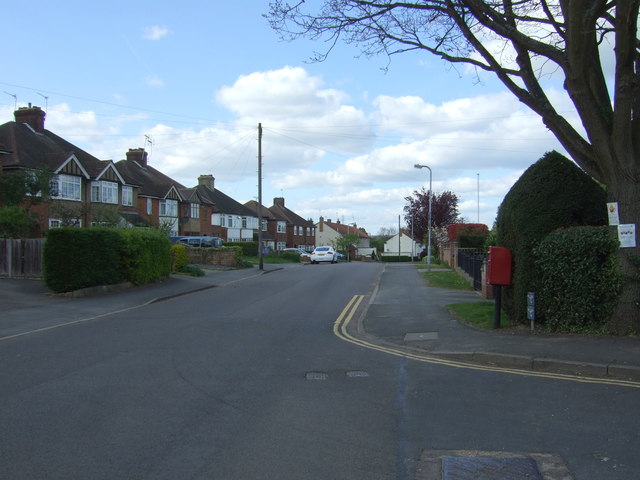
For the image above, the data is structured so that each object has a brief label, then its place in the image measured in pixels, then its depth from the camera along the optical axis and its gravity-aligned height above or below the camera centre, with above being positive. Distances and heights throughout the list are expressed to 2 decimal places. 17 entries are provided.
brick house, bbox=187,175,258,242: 60.25 +3.72
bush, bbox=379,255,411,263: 76.83 -1.74
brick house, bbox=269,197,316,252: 91.56 +3.34
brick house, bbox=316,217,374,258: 112.38 +2.69
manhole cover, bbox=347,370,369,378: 7.79 -1.81
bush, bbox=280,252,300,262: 57.71 -1.04
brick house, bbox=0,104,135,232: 31.31 +4.96
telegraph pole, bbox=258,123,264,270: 38.47 +5.75
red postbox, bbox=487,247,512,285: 10.99 -0.40
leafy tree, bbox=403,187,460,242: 54.06 +3.61
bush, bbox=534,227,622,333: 10.01 -0.55
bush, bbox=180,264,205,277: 28.18 -1.27
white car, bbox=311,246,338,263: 50.53 -0.79
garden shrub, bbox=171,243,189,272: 28.31 -0.56
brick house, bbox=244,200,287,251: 81.89 +2.76
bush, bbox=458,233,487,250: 32.31 +0.38
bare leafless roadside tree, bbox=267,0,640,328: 9.53 +2.95
